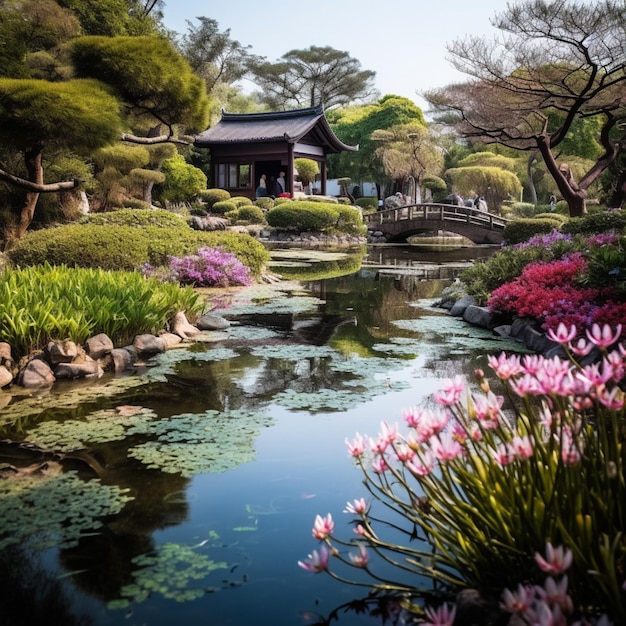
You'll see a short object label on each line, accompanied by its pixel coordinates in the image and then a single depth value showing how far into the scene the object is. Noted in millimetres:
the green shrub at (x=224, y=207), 29656
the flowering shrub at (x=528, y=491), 1880
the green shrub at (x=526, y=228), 19984
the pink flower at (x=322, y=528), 2086
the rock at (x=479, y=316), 8352
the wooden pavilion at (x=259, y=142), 33781
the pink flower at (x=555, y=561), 1577
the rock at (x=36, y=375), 5371
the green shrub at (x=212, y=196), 31234
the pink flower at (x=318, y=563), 1967
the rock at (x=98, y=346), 5984
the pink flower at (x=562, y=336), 2096
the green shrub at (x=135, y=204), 22250
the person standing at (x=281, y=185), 35562
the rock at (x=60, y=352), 5633
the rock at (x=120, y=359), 5944
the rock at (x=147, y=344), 6508
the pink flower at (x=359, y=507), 2281
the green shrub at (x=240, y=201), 30573
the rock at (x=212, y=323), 7980
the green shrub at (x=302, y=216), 26703
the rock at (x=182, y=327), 7430
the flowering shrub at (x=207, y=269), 11156
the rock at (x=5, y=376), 5340
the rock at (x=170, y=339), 7031
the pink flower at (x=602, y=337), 1954
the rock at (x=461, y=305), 9383
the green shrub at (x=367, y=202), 40650
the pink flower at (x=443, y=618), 1687
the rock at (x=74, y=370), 5617
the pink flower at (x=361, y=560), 2066
